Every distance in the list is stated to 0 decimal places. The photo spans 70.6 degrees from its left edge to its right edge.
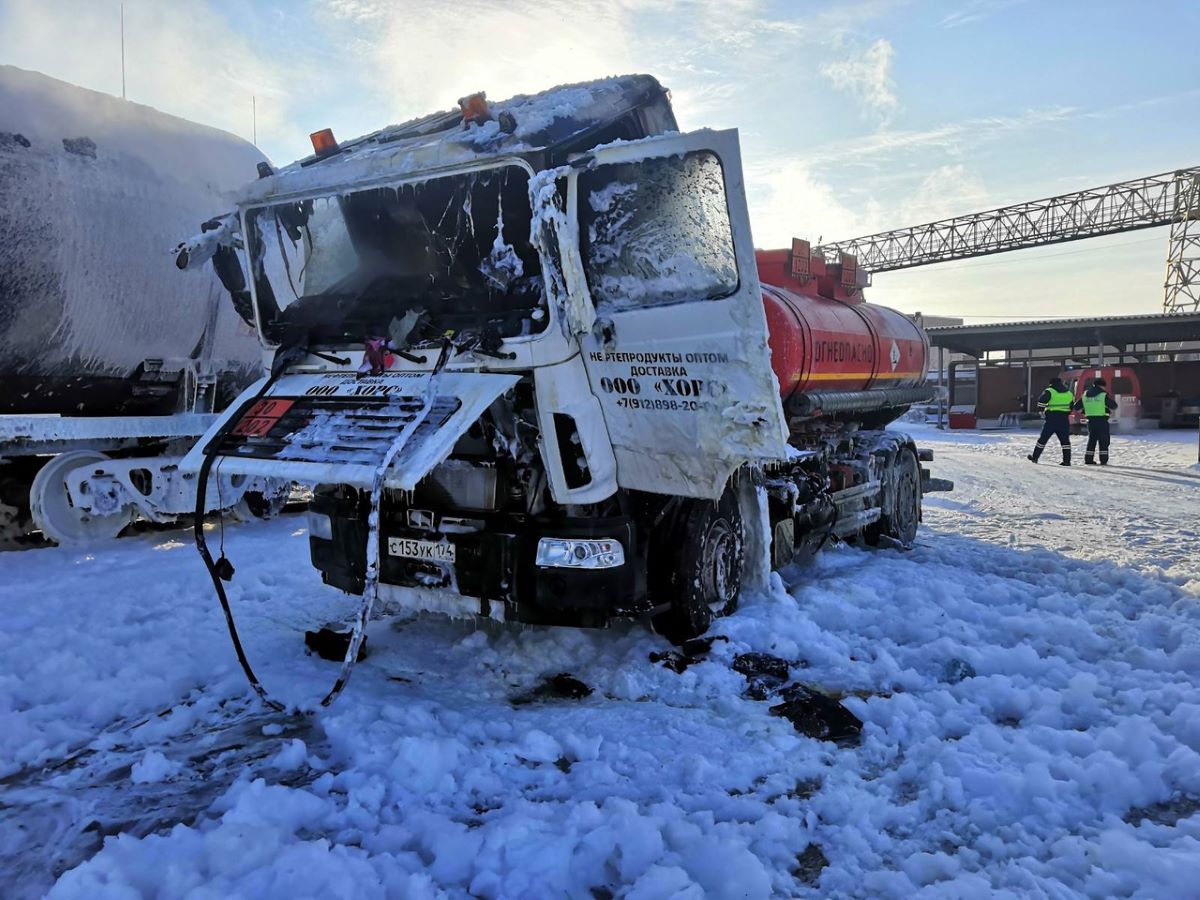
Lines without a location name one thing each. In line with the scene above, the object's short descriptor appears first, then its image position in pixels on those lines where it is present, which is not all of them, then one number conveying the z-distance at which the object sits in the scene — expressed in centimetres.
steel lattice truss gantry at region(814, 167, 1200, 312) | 4094
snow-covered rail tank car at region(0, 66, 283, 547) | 678
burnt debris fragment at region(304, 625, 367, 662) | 486
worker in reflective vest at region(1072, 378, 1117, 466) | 1572
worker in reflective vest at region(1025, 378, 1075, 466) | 1586
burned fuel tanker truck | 420
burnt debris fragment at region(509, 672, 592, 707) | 430
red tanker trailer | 621
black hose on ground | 407
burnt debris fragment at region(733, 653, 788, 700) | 431
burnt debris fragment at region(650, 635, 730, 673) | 457
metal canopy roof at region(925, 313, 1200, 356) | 3039
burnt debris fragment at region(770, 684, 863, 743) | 377
